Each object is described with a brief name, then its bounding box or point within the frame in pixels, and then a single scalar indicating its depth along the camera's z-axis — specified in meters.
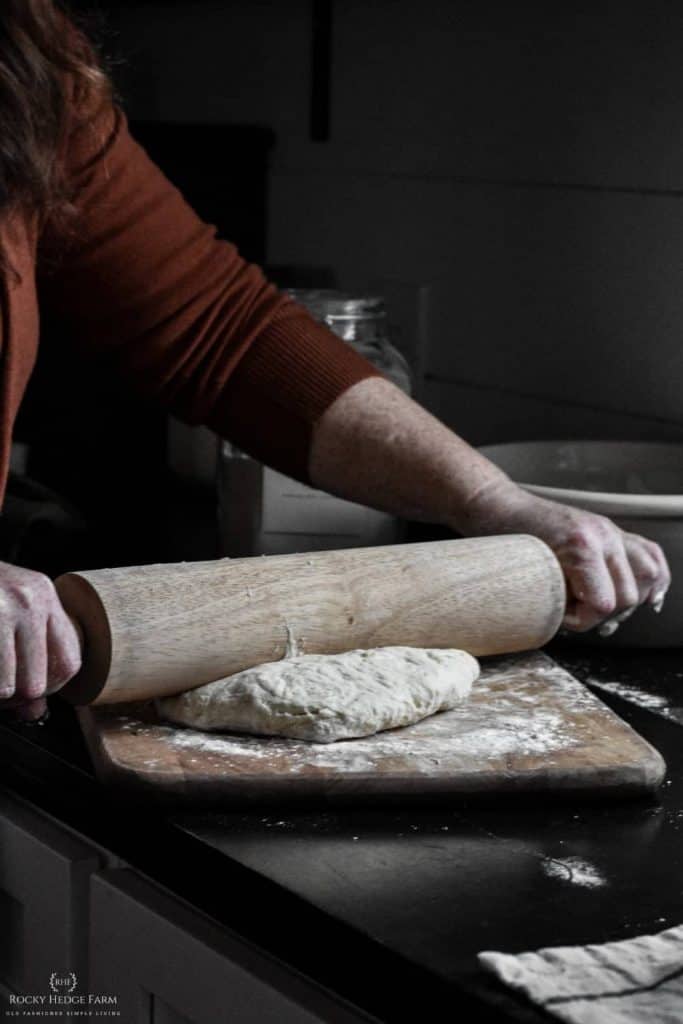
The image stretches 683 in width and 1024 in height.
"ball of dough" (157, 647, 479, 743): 1.38
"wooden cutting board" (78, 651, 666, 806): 1.34
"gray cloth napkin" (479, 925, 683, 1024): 1.17
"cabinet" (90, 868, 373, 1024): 1.27
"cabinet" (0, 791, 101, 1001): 1.40
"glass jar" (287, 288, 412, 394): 1.89
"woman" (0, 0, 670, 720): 1.60
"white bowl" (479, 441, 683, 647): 1.85
